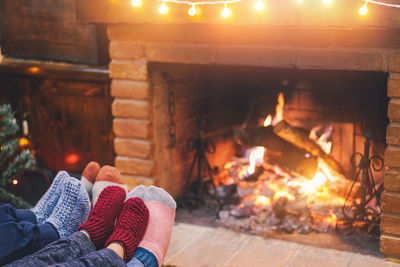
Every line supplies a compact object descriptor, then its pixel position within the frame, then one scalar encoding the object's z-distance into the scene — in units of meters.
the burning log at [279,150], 3.64
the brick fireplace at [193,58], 2.69
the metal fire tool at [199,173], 3.65
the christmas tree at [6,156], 3.52
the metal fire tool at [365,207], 3.02
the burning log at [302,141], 3.58
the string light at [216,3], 2.57
